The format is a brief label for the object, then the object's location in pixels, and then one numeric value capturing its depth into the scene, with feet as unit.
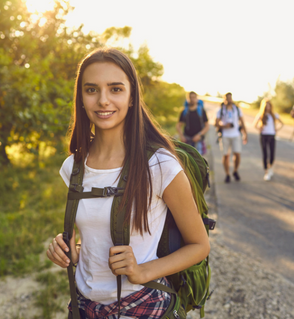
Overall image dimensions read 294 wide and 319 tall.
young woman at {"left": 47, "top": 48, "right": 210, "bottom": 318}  4.57
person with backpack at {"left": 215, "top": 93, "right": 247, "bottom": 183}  24.62
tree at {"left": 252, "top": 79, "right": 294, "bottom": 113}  129.86
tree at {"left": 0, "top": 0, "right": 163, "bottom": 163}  15.88
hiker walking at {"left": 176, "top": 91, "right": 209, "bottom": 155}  23.79
